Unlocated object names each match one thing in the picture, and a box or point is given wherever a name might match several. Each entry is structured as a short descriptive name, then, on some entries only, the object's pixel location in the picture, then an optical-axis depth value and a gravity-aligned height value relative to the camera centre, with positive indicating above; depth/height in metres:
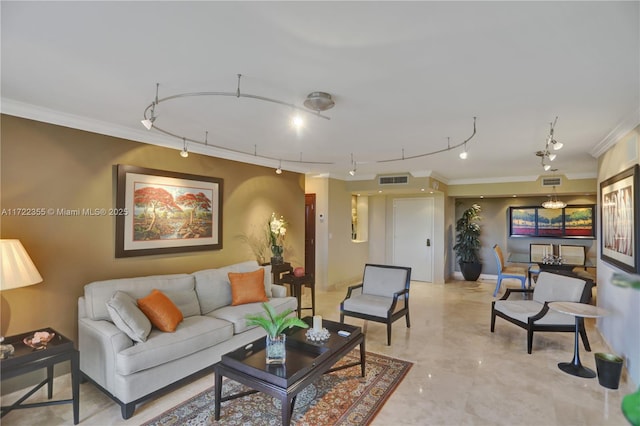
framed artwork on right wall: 3.10 +0.01
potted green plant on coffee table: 2.46 -0.86
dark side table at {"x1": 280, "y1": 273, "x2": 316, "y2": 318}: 4.88 -0.89
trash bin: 2.91 -1.30
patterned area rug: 2.46 -1.45
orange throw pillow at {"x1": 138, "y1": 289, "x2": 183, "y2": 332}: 2.96 -0.81
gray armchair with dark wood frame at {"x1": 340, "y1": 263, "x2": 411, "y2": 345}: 4.04 -1.00
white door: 7.86 -0.34
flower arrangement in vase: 5.18 -0.23
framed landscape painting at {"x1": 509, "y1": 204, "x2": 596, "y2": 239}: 7.59 -0.02
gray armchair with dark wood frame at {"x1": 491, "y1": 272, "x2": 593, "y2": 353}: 3.72 -1.04
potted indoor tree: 8.08 -0.59
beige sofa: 2.56 -1.00
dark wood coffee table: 2.22 -1.06
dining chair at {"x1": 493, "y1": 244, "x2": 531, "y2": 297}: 6.36 -1.00
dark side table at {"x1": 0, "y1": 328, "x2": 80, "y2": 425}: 2.24 -0.96
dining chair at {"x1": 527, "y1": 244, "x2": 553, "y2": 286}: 7.66 -0.70
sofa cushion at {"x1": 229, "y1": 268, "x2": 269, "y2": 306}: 3.90 -0.79
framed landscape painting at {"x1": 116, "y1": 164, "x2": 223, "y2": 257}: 3.58 +0.10
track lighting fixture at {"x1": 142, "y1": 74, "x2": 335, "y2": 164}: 2.46 +0.93
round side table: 3.18 -0.88
